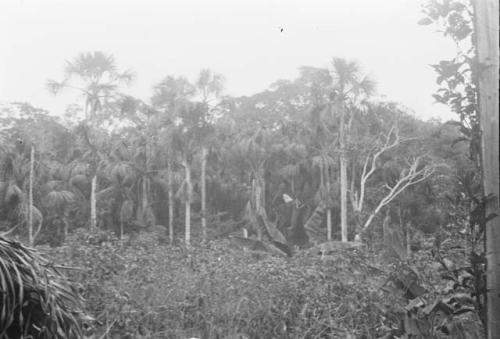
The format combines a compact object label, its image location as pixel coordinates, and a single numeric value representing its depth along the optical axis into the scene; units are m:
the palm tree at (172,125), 25.86
